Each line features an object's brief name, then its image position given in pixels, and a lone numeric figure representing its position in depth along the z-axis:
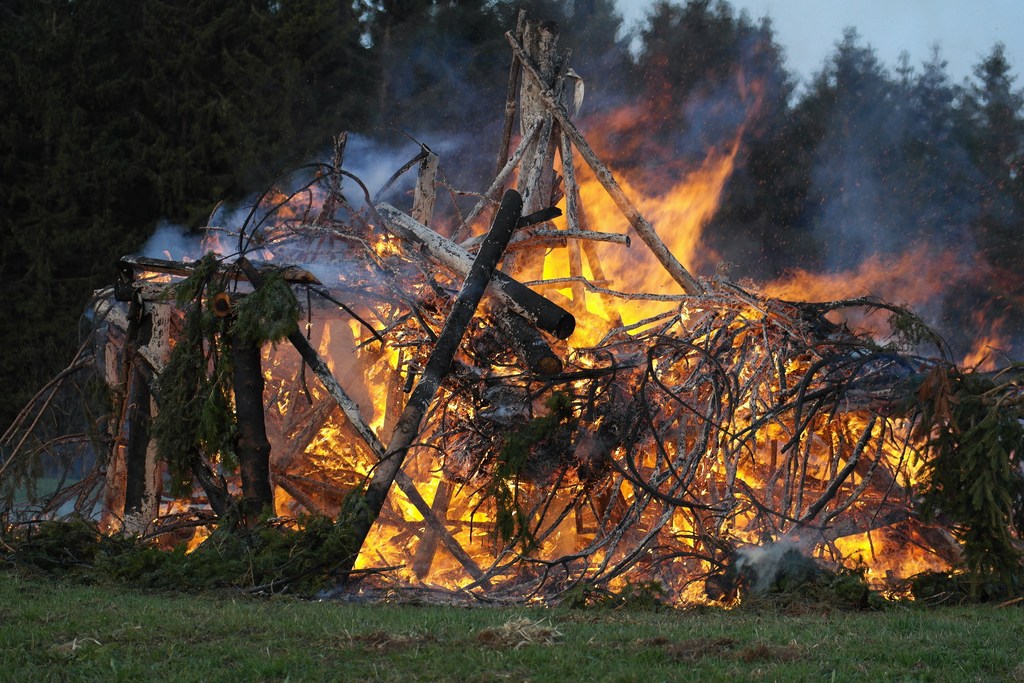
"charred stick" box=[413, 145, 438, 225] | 25.02
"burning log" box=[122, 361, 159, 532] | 18.52
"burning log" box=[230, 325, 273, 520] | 17.33
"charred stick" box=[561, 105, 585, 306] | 24.20
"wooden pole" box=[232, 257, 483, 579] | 17.95
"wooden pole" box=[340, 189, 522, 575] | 16.50
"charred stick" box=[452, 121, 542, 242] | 24.70
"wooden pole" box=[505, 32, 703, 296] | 22.39
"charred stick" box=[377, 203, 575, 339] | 17.77
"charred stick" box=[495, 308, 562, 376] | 17.77
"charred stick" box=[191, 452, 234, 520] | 17.41
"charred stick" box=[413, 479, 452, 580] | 18.73
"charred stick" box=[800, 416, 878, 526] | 17.17
